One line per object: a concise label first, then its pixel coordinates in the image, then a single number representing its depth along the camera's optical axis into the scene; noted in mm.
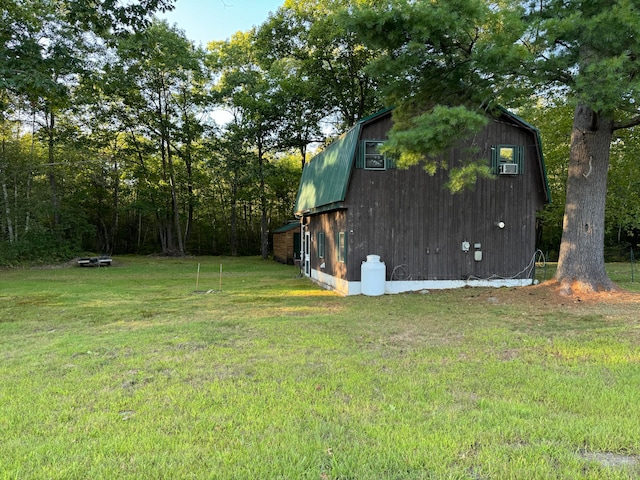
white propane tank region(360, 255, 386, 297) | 9938
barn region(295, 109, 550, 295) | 10273
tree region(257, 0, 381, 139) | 19562
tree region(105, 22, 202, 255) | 23266
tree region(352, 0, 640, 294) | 6531
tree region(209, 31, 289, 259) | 22391
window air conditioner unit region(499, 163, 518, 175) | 10586
